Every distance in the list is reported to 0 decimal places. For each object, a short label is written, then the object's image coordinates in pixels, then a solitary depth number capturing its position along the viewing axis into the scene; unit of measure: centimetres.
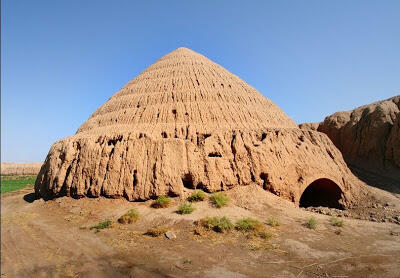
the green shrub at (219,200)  1297
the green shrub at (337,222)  1234
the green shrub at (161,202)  1297
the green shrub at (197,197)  1344
